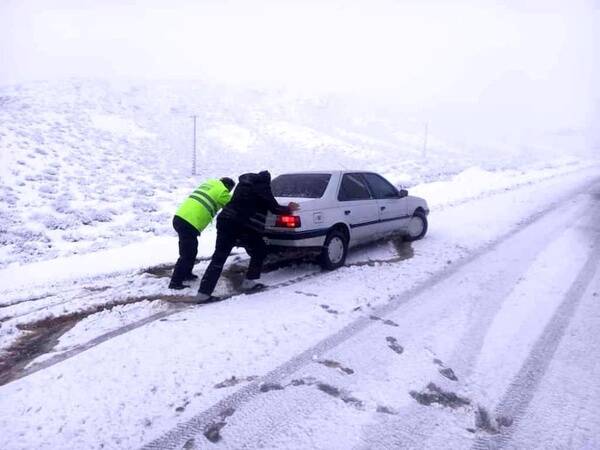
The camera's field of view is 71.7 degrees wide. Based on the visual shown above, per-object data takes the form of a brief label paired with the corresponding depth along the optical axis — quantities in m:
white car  5.73
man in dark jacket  5.04
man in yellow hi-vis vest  5.25
